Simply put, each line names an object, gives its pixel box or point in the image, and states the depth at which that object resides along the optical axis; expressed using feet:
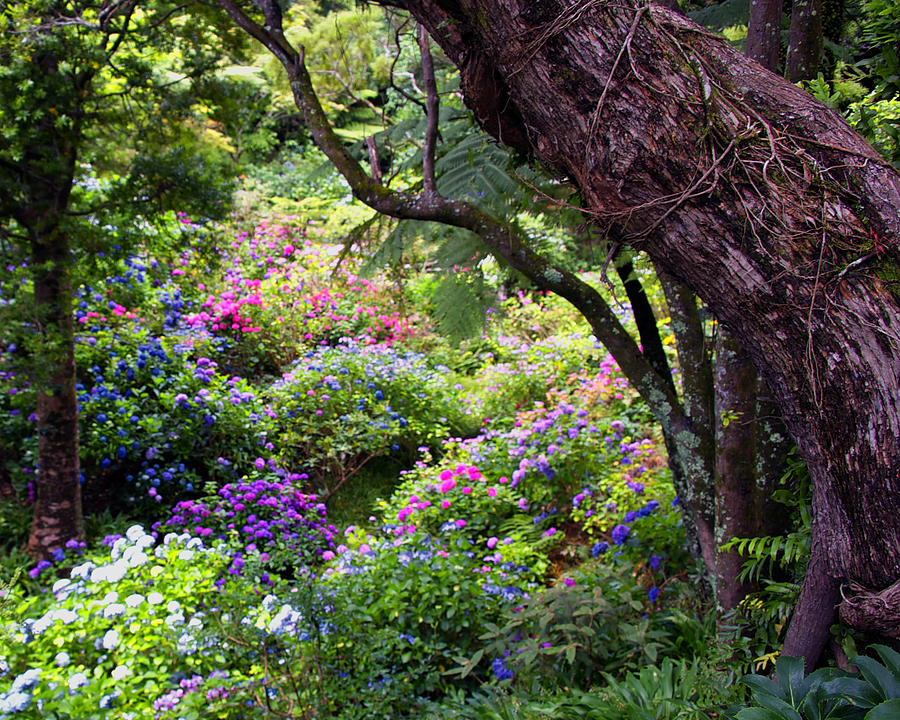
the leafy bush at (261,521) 12.38
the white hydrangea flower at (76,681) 8.13
